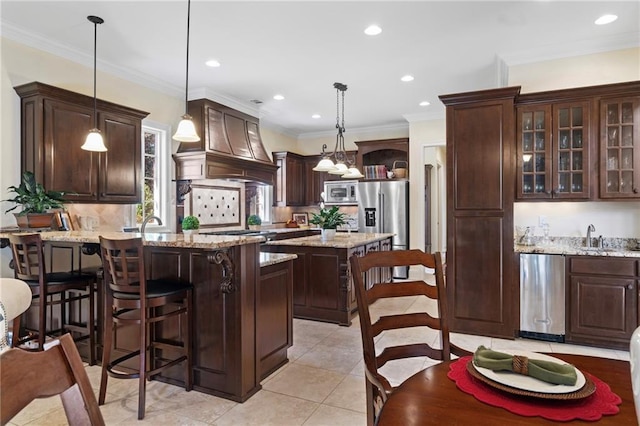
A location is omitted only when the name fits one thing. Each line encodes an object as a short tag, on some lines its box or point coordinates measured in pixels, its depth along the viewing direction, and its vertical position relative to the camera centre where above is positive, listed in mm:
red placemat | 907 -488
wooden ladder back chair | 1467 -356
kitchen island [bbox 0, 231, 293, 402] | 2465 -615
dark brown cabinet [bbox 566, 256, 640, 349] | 3295 -793
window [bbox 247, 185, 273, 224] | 7262 +254
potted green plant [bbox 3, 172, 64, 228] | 3279 +107
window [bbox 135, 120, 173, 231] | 4973 +553
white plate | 979 -460
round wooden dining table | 898 -501
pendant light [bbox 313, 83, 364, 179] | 5145 +684
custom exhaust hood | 5109 +962
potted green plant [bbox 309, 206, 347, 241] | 4586 -89
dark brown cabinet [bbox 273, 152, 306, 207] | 7500 +722
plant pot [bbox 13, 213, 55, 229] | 3289 -43
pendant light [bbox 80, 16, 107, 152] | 3342 +678
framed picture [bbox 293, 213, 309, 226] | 8232 -89
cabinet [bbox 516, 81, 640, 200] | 3477 +669
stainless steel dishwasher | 3490 -790
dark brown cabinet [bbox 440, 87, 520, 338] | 3617 +12
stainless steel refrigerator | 6777 +70
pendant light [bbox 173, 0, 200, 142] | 3135 +725
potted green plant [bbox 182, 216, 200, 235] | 4164 -118
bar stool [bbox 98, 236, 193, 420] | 2295 -618
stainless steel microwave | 7359 +428
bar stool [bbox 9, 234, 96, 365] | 2723 -579
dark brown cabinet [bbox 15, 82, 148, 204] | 3494 +706
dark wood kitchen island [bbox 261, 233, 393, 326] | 4141 -722
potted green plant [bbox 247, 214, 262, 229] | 6578 -121
